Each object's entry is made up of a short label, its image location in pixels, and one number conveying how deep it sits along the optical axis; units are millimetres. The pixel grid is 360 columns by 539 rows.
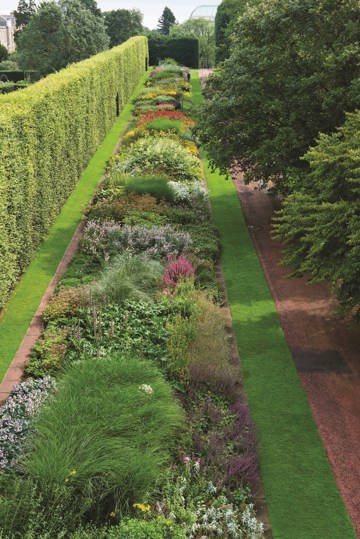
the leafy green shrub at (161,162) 19953
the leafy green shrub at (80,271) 12594
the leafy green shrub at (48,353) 9523
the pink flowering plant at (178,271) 12369
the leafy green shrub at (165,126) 25828
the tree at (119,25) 79625
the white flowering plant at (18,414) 7355
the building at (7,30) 155125
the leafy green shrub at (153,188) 17406
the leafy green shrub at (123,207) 16031
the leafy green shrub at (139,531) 5875
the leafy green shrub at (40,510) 6027
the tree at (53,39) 52312
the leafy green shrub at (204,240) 14435
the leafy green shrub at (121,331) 9789
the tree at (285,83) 14742
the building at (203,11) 161550
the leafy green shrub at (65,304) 11289
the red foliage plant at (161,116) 28438
